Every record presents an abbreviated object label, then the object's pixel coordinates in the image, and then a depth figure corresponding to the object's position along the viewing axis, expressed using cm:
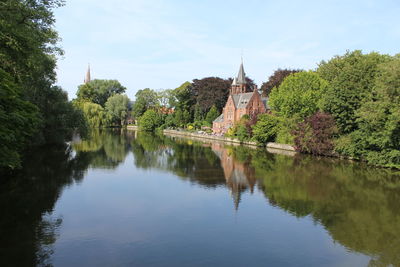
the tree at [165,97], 9656
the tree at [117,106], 9254
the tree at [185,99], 8106
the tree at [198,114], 7662
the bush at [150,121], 8631
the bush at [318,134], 3566
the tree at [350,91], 3272
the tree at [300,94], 4362
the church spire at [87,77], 13785
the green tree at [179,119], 7967
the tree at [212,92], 7300
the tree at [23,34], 1453
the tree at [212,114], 7256
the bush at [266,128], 4594
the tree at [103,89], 10132
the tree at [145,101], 9662
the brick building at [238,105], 6325
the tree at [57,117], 3524
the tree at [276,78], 5821
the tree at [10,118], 1246
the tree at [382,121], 2755
